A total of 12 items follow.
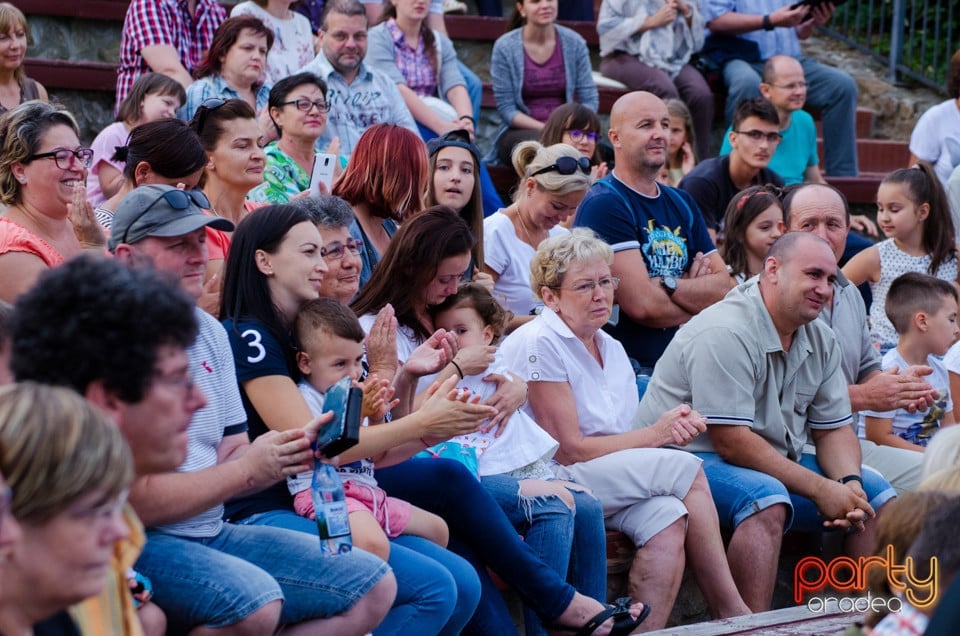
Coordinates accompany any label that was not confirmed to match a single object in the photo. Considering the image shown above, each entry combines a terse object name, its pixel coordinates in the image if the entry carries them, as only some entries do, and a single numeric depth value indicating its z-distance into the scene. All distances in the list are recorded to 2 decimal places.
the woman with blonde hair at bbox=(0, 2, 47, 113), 11.64
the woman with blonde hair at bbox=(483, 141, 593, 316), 11.19
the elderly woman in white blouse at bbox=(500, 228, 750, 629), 8.72
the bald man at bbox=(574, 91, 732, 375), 10.92
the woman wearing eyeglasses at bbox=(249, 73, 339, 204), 10.80
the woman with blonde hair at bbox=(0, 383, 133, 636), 3.85
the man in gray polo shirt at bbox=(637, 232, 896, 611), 9.08
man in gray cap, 5.88
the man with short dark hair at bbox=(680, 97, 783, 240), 13.44
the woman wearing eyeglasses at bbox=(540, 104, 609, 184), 13.19
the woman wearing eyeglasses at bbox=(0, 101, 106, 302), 8.09
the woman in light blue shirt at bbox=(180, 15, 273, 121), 11.92
